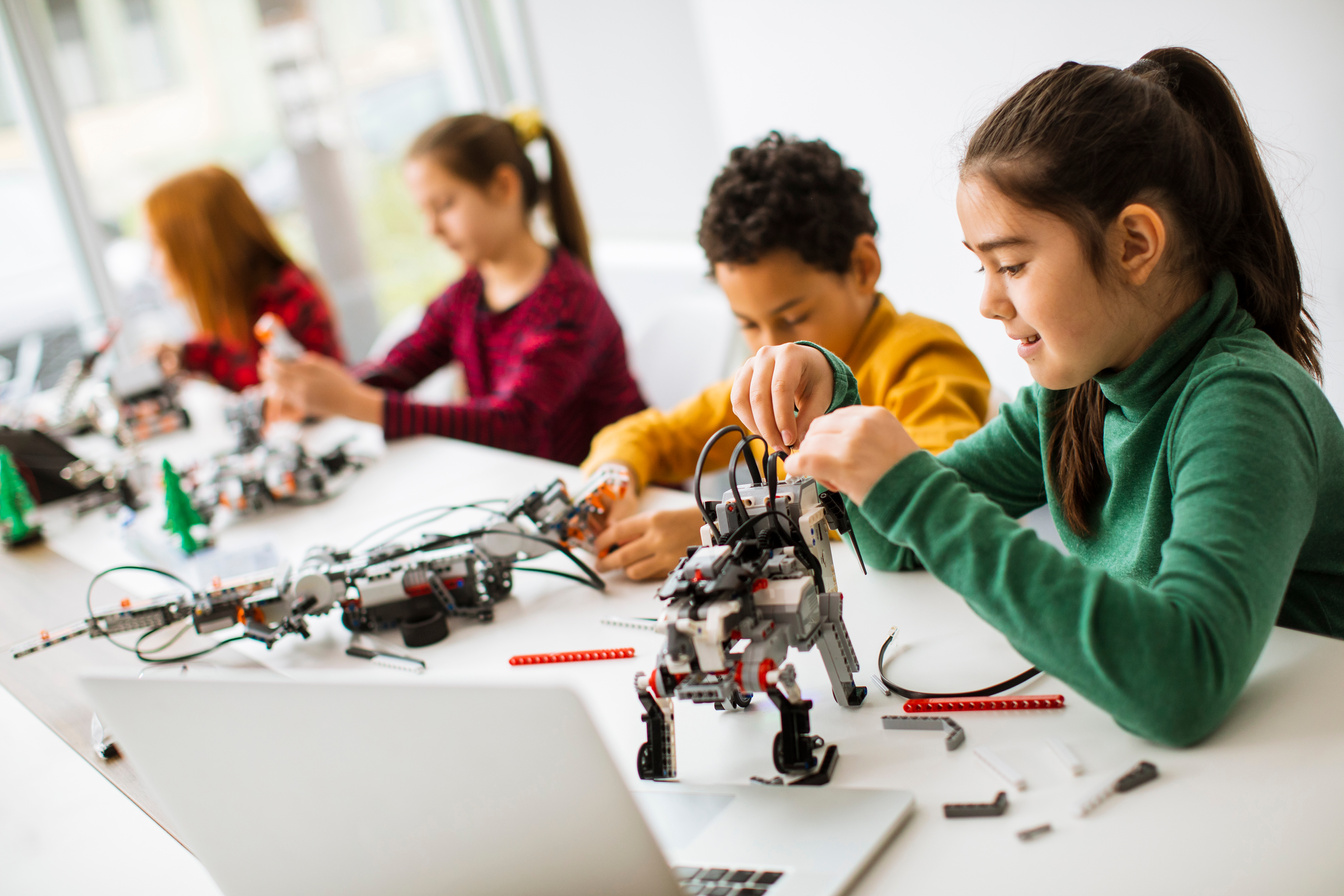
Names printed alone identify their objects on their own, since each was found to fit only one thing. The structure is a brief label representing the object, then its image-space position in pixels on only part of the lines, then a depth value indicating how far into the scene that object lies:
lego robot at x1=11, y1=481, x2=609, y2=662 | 1.21
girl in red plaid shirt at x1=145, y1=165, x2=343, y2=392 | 2.48
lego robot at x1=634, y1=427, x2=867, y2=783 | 0.77
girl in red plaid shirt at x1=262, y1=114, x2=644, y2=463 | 1.95
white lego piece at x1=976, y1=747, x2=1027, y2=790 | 0.76
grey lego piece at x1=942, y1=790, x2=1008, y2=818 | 0.74
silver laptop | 0.61
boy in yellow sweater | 1.35
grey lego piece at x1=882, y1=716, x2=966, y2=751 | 0.83
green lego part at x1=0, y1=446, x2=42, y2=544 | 1.79
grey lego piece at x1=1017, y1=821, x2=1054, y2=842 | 0.71
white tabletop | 0.67
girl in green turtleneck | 0.74
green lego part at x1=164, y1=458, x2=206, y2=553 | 1.58
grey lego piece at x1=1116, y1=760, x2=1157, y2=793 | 0.74
